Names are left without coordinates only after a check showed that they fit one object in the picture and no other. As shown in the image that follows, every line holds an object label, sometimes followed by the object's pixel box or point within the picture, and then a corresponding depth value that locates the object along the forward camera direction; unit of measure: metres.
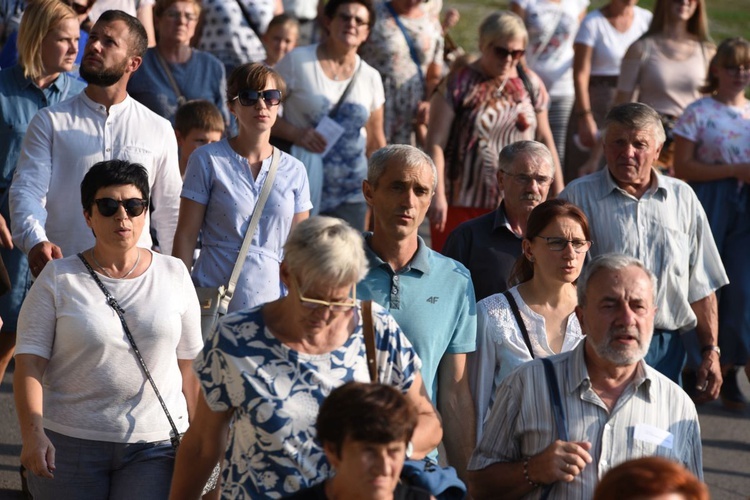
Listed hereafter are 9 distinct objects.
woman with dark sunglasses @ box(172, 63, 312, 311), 12.62
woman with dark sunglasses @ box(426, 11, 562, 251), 16.62
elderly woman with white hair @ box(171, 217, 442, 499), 8.20
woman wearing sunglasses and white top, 10.02
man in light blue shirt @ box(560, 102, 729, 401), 13.18
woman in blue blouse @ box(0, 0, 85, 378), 13.93
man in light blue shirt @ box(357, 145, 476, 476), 10.30
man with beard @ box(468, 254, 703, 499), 9.15
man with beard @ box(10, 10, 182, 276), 12.59
